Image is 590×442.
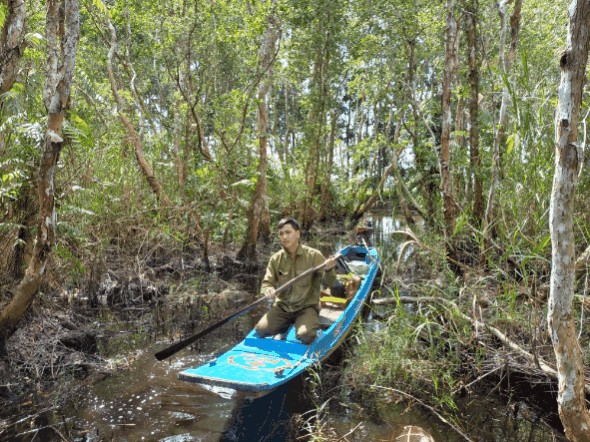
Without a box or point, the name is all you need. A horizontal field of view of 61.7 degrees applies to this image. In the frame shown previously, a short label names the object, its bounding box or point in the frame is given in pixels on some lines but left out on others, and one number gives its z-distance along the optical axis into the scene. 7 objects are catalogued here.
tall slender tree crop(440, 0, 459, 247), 7.95
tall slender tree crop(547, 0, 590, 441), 3.00
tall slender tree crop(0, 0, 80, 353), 4.66
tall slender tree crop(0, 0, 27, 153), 5.01
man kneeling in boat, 5.96
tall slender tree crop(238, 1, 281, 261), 10.96
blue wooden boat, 4.49
